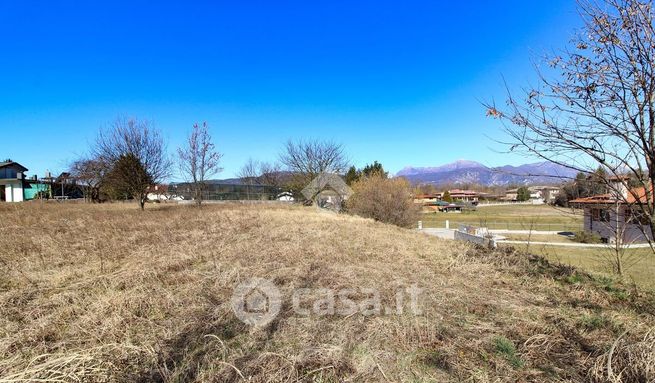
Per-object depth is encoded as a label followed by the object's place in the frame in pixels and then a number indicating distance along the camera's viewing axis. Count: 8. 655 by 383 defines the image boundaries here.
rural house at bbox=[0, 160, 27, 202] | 36.19
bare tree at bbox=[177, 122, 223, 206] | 21.86
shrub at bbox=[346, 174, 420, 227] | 19.77
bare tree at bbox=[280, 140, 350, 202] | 29.72
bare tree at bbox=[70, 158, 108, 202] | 27.84
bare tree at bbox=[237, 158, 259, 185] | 48.95
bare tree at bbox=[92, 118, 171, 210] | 17.05
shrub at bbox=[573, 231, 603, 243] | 22.88
